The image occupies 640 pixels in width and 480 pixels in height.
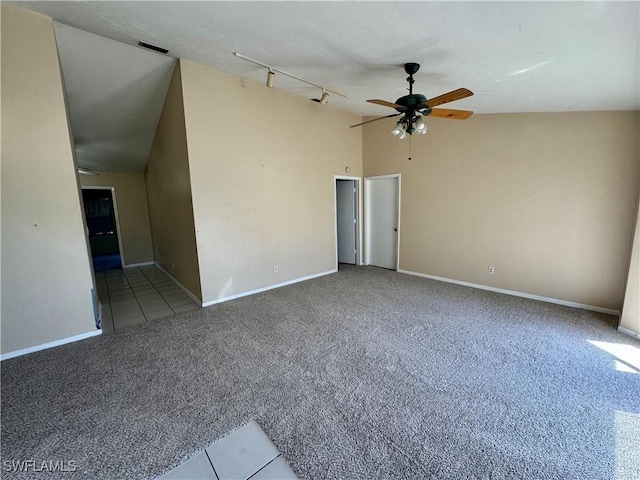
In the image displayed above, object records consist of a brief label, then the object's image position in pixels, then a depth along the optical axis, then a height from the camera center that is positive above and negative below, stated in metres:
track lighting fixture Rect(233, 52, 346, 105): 3.01 +1.62
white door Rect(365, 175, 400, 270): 5.41 -0.40
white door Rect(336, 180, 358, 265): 5.92 -0.39
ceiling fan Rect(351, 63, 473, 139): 2.61 +0.93
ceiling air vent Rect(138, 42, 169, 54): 2.94 +1.79
